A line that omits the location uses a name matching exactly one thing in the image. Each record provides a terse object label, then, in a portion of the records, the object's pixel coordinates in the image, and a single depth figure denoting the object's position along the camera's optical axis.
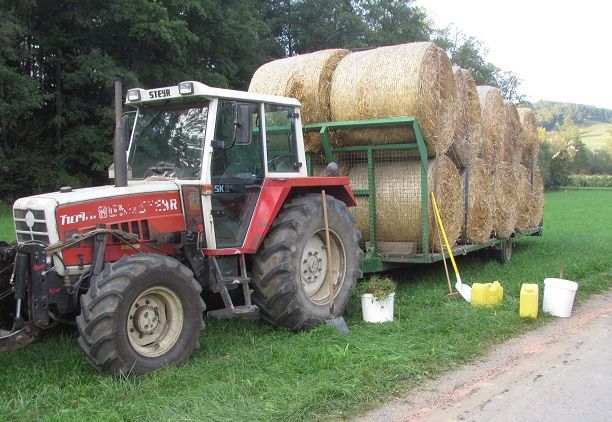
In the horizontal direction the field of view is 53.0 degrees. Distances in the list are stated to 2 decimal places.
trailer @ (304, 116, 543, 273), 7.65
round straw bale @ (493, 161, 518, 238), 9.91
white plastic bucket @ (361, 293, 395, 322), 6.42
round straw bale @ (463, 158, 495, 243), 8.94
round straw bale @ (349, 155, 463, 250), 7.96
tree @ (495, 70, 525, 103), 63.88
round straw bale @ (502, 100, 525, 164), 10.59
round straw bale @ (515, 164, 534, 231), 11.02
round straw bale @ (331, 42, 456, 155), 7.57
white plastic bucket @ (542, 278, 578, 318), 6.91
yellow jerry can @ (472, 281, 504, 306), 7.08
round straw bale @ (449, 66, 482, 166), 8.69
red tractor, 4.60
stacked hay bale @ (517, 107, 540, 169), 11.71
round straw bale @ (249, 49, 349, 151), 8.16
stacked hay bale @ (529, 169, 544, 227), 11.73
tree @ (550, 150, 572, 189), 55.69
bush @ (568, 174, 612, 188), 65.69
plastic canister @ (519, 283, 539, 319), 6.71
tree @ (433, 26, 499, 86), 52.69
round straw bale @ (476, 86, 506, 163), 9.62
